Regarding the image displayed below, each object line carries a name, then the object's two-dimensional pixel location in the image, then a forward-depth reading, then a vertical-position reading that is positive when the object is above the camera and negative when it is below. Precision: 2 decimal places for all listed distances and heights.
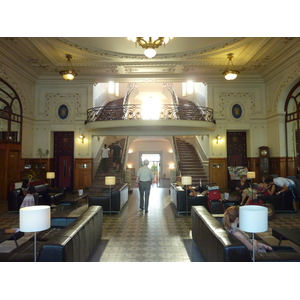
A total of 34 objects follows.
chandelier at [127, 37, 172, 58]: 6.89 +3.33
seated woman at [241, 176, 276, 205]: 6.96 -1.00
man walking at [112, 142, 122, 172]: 12.45 +0.15
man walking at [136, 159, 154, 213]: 7.72 -0.66
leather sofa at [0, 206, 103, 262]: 2.54 -1.09
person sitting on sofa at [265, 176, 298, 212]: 7.31 -0.81
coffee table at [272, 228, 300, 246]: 3.65 -1.23
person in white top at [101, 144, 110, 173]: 12.27 +0.05
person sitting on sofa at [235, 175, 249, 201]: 7.52 -0.95
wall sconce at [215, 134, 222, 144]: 12.03 +1.02
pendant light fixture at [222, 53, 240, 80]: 9.29 +3.28
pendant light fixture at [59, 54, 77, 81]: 9.09 +3.24
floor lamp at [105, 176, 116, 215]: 7.19 -0.66
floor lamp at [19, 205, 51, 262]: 2.59 -0.65
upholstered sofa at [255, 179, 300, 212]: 7.28 -1.29
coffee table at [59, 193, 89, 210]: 7.18 -1.28
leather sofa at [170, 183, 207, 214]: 7.24 -1.29
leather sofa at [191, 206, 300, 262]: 2.52 -1.04
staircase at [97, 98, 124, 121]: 17.56 +4.20
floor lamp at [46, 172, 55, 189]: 9.15 -0.60
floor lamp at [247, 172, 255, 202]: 8.16 -0.57
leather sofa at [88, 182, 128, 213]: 7.22 -1.27
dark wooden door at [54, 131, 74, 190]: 12.39 +0.06
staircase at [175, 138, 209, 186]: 12.20 -0.30
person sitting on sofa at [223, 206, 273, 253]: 2.95 -0.91
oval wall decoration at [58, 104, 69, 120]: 12.28 +2.45
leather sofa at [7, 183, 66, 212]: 7.45 -1.23
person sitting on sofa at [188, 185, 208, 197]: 7.35 -1.05
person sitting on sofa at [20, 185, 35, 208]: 6.09 -1.06
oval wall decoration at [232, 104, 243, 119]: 12.22 +2.40
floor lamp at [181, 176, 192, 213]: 6.81 -0.63
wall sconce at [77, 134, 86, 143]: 12.06 +1.06
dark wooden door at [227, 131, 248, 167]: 12.52 +0.48
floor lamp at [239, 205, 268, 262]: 2.61 -0.67
